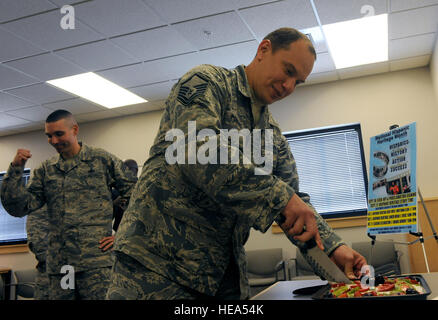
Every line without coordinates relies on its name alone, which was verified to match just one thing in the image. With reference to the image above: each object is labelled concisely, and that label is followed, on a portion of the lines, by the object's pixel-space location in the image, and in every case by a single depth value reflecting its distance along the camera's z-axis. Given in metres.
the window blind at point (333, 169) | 5.30
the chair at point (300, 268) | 4.90
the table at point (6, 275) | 5.36
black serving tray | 0.82
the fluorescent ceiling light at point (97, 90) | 4.93
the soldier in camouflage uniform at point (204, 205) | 0.79
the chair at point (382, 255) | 4.60
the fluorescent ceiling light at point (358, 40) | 3.97
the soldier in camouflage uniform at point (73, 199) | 2.05
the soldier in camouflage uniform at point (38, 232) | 3.97
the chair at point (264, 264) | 5.10
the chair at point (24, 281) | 5.21
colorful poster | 3.34
